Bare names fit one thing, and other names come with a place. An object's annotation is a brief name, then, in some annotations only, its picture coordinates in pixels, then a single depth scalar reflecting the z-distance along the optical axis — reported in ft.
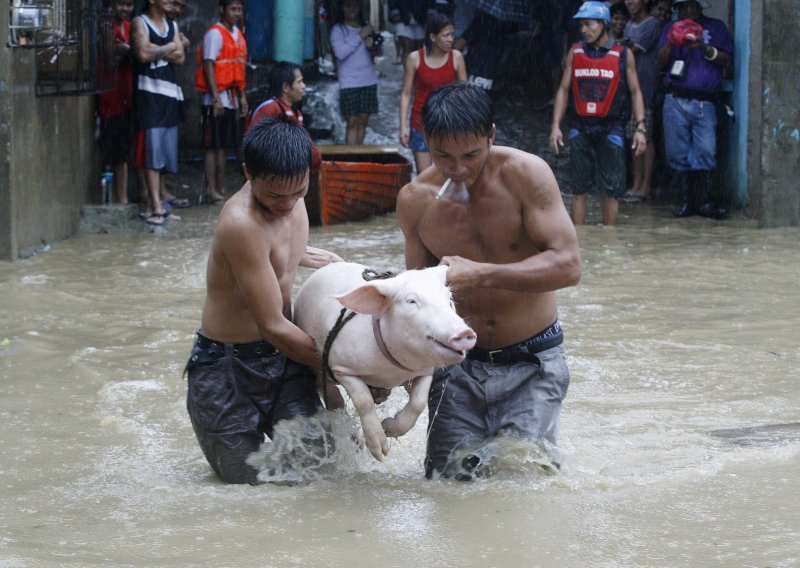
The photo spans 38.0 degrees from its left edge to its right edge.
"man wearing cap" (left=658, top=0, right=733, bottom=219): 39.88
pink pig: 12.38
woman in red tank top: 38.81
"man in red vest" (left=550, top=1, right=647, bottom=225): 36.63
